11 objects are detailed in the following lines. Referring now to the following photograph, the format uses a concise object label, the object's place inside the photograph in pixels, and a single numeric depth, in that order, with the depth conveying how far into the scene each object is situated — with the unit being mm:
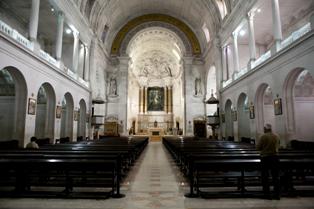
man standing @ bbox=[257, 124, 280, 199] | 4105
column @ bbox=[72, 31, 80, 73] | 15221
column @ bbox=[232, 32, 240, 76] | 15180
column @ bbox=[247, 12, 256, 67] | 12759
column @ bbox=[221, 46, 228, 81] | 17906
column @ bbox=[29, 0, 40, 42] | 10144
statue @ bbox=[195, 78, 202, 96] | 24859
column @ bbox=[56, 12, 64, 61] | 12758
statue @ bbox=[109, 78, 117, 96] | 24859
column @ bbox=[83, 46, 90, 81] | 17875
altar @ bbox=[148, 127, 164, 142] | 27656
